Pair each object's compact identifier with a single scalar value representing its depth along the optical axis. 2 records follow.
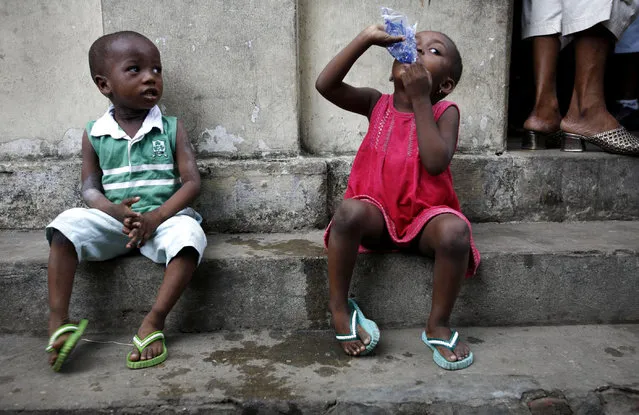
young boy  2.04
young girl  2.00
